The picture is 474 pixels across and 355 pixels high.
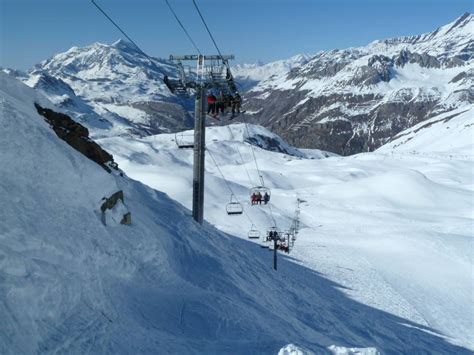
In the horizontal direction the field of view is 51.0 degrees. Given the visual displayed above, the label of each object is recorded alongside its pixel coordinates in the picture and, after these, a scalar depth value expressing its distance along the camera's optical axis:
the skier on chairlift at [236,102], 24.66
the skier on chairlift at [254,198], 34.69
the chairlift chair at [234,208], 55.21
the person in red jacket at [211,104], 24.56
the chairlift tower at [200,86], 23.98
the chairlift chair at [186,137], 164.62
